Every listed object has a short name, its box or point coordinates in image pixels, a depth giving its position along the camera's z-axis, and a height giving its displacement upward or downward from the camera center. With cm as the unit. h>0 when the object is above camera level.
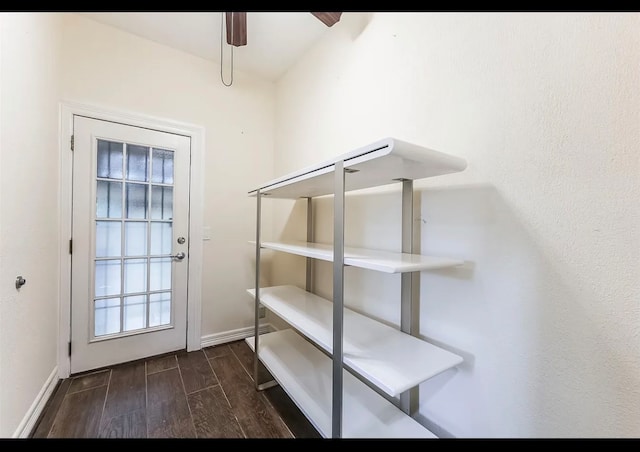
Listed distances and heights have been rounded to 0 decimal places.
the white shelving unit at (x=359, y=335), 91 -53
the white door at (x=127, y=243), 191 -15
